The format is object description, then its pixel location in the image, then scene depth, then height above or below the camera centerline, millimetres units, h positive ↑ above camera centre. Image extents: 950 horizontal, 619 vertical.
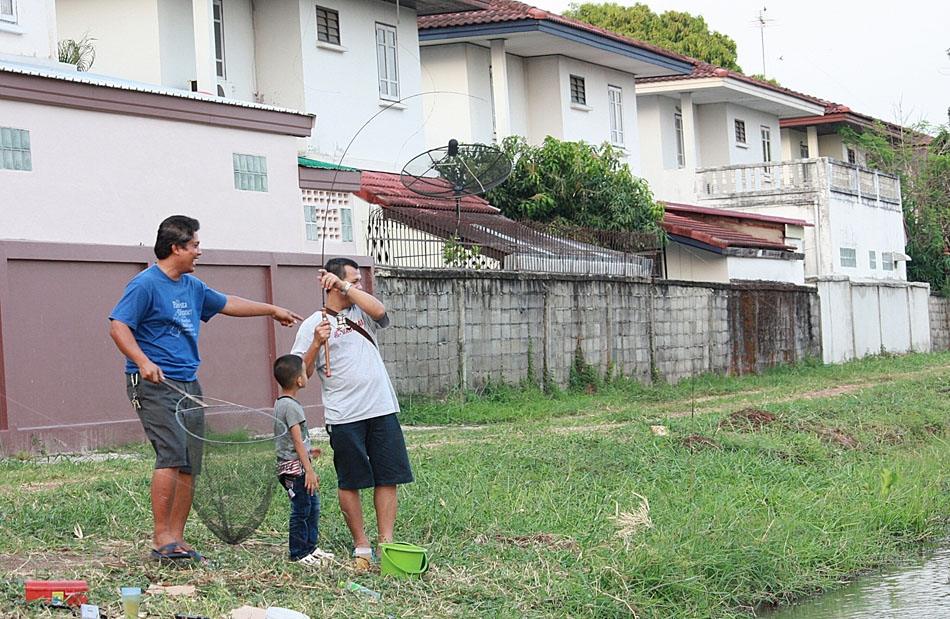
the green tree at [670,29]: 54188 +11883
